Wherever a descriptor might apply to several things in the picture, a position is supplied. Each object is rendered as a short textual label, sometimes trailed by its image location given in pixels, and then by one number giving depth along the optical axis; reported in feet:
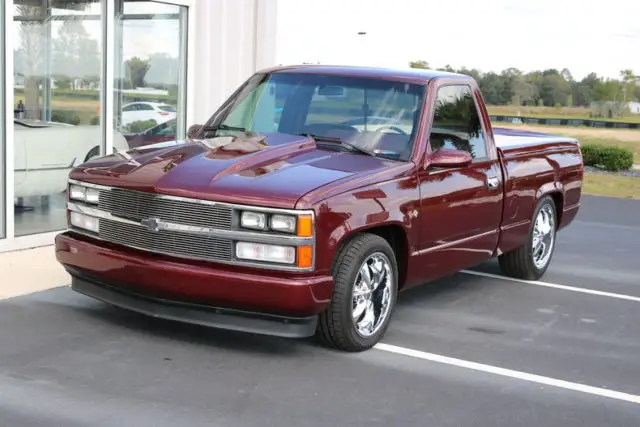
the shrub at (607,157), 80.64
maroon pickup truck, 17.34
